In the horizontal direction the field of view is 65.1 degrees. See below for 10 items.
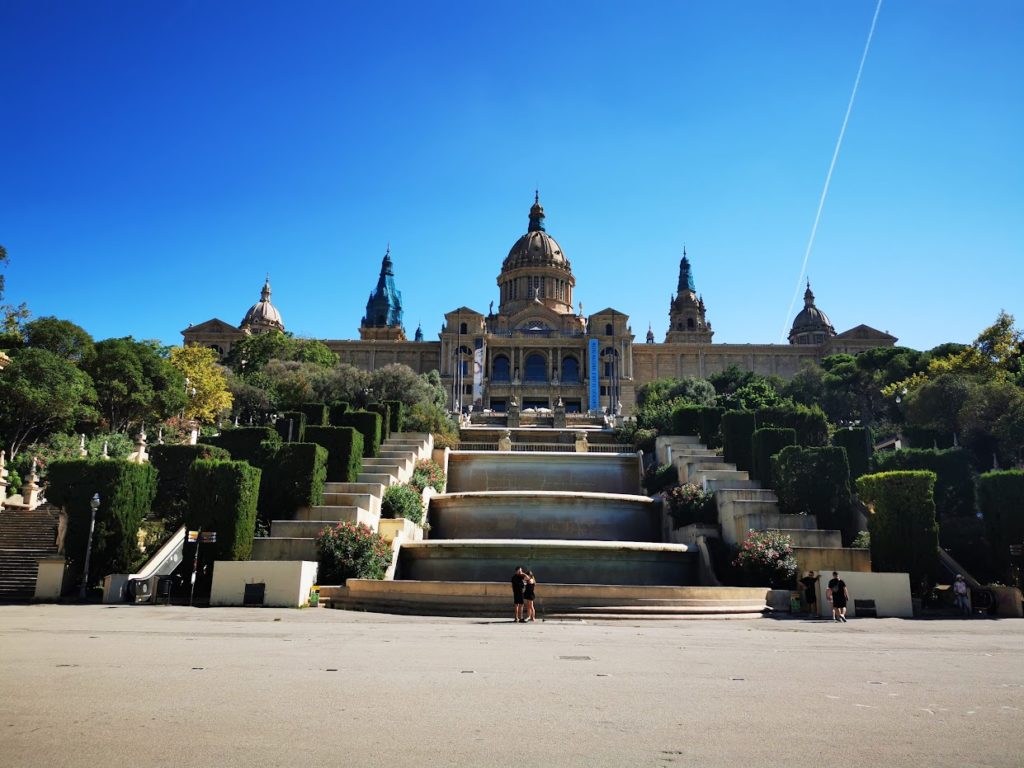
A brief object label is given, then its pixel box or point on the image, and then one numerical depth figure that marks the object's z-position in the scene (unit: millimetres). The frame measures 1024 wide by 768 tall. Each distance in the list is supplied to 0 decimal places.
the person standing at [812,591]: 17703
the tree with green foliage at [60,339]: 43719
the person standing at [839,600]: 16578
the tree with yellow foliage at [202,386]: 51219
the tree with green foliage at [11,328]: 43188
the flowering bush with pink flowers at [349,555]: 20000
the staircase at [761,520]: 20844
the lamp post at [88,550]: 19141
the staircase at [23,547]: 20453
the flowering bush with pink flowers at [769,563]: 20281
